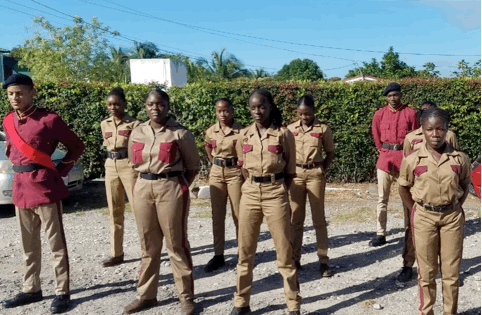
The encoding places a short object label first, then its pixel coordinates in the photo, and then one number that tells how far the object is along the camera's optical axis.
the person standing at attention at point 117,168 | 5.82
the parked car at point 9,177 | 8.27
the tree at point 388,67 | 25.30
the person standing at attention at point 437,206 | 3.90
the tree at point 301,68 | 54.97
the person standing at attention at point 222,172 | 5.77
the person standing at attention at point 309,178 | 5.55
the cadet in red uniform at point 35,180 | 4.58
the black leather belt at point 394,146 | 6.44
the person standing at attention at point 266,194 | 4.32
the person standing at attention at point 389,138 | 6.33
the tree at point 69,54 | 32.12
